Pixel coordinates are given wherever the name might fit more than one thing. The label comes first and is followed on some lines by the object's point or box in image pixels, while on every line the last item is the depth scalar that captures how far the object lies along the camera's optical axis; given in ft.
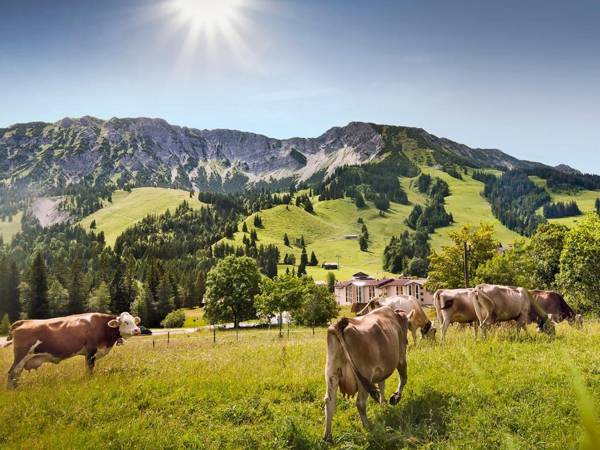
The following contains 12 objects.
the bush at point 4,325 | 273.54
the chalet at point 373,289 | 492.13
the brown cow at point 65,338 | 45.57
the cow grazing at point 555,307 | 84.39
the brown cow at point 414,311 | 63.05
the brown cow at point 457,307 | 69.00
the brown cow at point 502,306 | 64.34
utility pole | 161.91
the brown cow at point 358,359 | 30.78
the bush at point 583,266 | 142.00
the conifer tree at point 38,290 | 319.47
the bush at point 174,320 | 371.56
